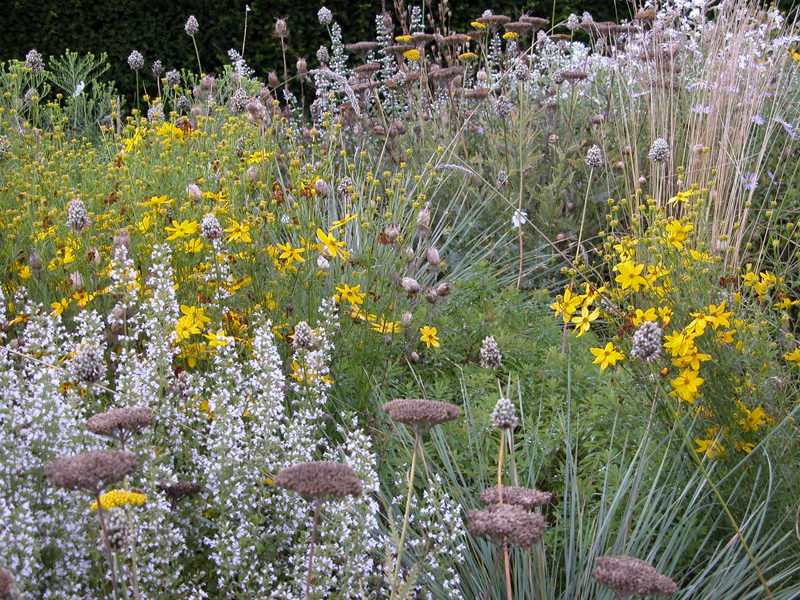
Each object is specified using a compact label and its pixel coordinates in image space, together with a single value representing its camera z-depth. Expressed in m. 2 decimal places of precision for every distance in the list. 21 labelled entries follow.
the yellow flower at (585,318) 2.45
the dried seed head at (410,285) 2.86
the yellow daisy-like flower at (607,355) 2.33
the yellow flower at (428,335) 3.03
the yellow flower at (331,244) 2.86
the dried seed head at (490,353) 2.23
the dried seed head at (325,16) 5.43
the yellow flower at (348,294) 2.89
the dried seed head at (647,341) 1.95
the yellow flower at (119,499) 1.42
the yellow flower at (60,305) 2.74
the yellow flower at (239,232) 2.79
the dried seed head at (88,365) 1.88
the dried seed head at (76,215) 2.62
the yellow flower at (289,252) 2.83
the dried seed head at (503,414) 1.63
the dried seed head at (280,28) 4.54
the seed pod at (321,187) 2.95
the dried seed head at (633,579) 1.42
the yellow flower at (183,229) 2.75
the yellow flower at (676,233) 2.37
